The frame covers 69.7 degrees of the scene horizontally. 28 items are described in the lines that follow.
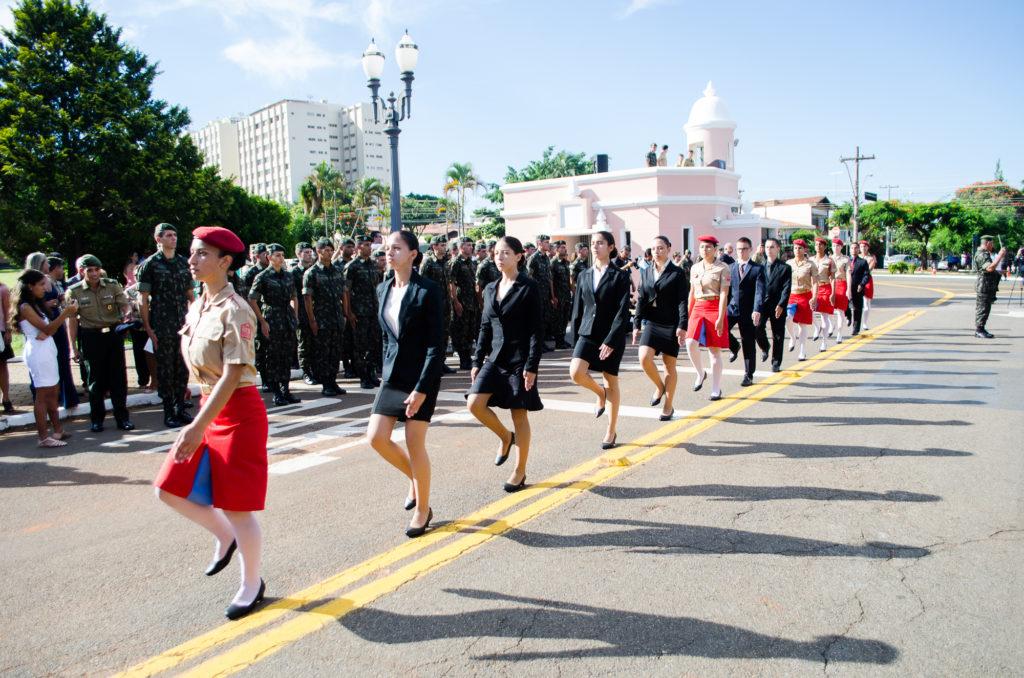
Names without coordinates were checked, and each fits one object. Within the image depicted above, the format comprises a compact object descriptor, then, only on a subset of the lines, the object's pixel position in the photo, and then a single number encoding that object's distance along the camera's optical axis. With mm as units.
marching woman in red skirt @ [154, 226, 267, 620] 3475
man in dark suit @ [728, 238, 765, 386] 10180
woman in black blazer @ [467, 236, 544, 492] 5469
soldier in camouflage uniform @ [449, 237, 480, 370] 12867
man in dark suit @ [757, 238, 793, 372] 11133
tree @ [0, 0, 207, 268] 31969
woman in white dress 7605
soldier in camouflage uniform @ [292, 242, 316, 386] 10922
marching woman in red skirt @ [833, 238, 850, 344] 14673
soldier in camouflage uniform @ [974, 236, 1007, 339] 14792
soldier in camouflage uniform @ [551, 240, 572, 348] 15719
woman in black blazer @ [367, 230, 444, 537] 4504
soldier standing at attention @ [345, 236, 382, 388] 10969
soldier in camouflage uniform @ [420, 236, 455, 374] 12227
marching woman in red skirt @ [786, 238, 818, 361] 12547
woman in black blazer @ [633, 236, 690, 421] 7969
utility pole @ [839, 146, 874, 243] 59153
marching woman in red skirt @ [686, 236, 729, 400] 8844
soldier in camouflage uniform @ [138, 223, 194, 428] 7945
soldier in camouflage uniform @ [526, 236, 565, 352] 14719
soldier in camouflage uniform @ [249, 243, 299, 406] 9648
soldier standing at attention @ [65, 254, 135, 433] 8234
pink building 32531
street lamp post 14180
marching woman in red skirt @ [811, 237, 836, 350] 13812
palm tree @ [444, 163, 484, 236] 78750
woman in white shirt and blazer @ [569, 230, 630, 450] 6746
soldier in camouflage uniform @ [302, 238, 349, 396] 10383
